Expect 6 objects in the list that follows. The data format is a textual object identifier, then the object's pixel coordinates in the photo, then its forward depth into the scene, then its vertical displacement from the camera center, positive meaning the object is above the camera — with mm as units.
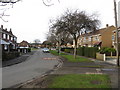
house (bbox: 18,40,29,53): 31510 -870
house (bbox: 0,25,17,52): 25647 +3070
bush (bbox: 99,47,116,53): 17426 -690
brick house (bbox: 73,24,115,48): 27172 +2528
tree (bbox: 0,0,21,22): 3931 +1808
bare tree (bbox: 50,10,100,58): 13750 +3355
